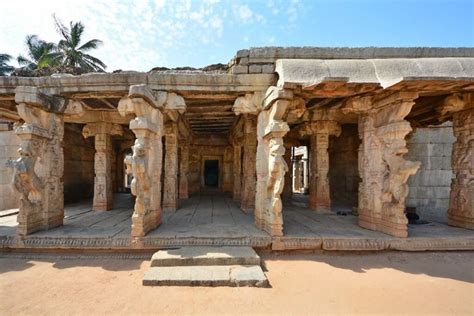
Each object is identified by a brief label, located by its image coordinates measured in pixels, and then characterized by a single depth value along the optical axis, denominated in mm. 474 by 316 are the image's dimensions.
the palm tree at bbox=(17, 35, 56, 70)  17766
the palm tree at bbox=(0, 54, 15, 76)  17531
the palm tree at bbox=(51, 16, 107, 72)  17844
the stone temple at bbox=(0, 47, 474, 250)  3939
